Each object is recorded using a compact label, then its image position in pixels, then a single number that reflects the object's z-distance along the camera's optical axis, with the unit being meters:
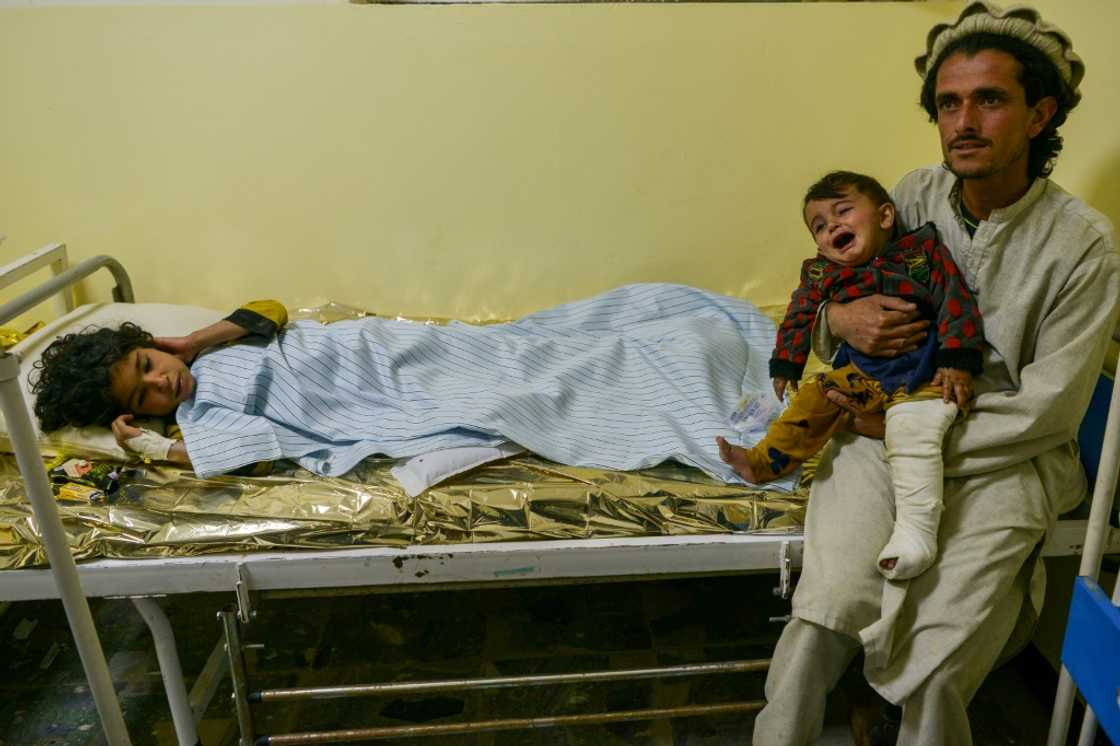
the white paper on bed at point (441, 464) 1.76
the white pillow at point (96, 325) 1.84
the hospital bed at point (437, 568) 1.67
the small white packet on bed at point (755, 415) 1.91
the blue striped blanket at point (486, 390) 1.85
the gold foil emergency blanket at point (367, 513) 1.68
